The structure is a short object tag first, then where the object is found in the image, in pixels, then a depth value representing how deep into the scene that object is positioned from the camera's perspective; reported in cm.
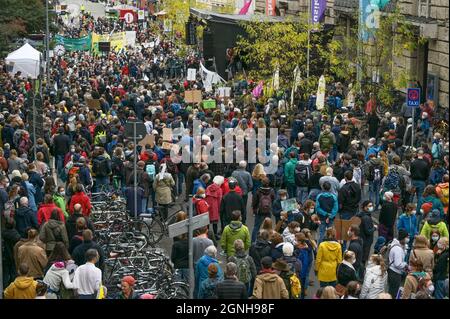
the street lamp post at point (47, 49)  5303
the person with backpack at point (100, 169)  2622
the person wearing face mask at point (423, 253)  1752
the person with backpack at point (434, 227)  1916
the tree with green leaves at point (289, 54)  4050
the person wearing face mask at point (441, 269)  1694
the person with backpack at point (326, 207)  2141
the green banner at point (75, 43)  6345
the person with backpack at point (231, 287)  1556
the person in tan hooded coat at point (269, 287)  1593
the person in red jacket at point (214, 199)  2275
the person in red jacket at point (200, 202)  2177
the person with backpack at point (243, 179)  2405
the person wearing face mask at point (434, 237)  1906
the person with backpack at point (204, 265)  1708
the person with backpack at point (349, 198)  2230
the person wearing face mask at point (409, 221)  2023
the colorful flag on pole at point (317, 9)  4438
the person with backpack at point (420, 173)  2492
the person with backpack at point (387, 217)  2103
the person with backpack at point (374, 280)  1677
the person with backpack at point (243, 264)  1716
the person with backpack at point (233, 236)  1908
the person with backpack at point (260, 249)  1803
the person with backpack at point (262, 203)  2214
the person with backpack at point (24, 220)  2033
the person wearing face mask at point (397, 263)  1820
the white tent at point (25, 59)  4638
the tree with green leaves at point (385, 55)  3900
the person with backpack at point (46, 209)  2048
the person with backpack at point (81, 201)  2168
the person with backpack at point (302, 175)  2481
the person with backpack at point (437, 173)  2441
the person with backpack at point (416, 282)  1577
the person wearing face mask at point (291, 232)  1883
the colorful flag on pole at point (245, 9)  5743
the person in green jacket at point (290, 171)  2536
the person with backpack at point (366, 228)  2006
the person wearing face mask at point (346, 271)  1697
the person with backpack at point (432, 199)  2121
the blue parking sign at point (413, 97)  2920
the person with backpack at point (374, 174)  2541
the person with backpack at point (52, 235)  1923
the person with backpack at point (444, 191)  2109
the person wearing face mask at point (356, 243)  1846
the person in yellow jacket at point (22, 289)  1582
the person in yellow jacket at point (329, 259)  1808
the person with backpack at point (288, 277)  1661
